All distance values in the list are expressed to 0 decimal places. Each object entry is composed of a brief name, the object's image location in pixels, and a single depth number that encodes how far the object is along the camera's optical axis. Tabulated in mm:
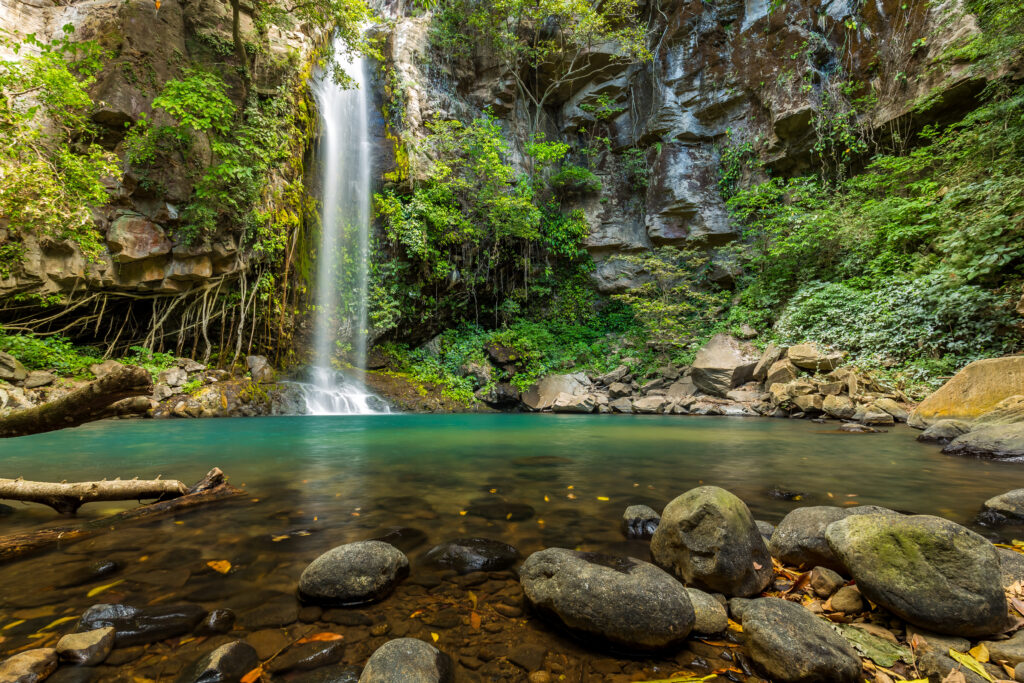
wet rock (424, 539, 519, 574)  2275
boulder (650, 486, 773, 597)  1972
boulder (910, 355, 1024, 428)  5672
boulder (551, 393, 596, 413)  12984
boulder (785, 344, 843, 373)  9805
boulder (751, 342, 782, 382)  11195
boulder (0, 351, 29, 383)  7702
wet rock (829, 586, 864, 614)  1773
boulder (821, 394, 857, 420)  8408
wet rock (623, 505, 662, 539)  2711
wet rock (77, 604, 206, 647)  1614
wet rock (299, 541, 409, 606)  1930
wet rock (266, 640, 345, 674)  1495
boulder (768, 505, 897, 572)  2100
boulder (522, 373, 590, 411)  14002
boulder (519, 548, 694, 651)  1594
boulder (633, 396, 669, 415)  12156
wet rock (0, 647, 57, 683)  1305
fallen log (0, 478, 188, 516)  2641
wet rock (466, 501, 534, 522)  3051
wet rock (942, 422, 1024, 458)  4699
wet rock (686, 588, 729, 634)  1688
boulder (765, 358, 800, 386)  10391
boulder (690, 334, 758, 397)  11711
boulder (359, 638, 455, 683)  1368
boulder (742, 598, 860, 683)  1351
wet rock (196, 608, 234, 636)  1696
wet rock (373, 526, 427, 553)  2559
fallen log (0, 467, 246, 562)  2334
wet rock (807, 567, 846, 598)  1904
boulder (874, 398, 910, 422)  7908
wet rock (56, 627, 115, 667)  1454
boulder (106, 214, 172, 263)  9000
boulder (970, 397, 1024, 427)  5215
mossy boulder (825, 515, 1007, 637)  1531
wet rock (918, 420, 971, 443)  5699
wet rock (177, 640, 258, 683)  1392
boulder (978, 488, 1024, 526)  2740
